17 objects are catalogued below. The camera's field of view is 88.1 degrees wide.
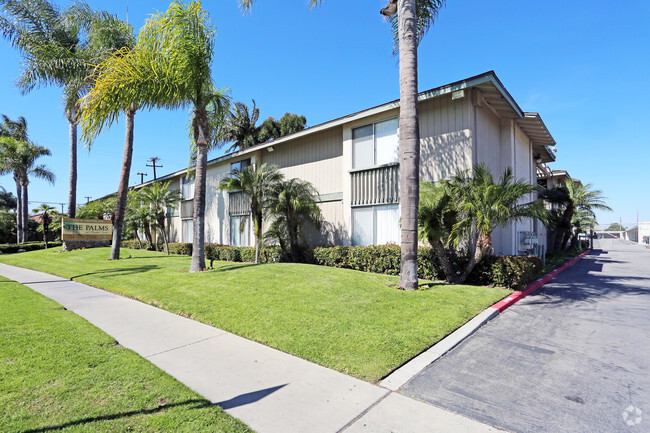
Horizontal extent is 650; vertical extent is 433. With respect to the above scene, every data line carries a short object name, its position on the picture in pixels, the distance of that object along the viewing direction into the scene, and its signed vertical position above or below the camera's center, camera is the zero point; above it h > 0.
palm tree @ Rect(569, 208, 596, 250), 26.54 +0.09
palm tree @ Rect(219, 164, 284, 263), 13.74 +1.64
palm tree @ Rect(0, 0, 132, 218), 15.92 +9.30
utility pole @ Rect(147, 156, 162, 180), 51.34 +9.85
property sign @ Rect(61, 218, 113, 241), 19.77 -0.26
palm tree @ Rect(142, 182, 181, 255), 21.86 +1.72
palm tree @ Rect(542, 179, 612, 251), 19.95 +1.44
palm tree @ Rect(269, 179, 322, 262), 13.24 +0.56
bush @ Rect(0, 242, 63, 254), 27.39 -1.80
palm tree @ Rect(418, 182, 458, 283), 8.57 +0.14
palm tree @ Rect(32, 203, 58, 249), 32.02 +1.22
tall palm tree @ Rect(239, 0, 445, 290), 7.70 +1.92
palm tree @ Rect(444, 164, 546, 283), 7.94 +0.40
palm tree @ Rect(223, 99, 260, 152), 34.06 +9.96
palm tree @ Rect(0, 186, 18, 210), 42.91 +3.43
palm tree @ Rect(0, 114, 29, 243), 33.22 +9.88
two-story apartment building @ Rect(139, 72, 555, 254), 10.23 +2.75
